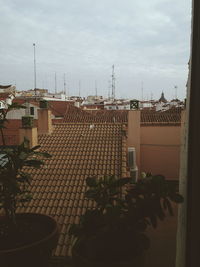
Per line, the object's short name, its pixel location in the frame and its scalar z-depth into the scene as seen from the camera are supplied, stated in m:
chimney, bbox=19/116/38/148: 6.38
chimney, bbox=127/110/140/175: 9.09
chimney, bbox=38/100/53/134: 7.75
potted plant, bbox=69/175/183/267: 1.18
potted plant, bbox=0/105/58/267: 1.36
